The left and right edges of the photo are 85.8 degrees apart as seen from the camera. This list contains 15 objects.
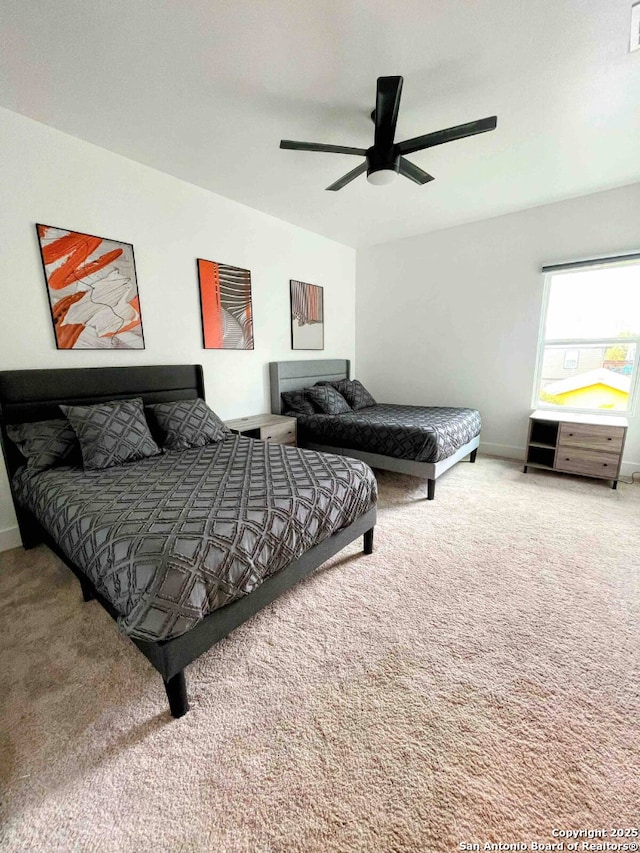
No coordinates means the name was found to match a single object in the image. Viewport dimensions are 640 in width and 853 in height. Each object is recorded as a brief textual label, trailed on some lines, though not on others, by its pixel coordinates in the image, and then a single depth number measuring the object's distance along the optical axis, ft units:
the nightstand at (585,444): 10.53
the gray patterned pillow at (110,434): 7.18
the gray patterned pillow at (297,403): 12.95
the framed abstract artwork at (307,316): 13.83
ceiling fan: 5.85
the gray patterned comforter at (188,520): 3.84
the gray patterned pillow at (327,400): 12.79
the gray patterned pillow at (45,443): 7.14
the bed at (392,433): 9.98
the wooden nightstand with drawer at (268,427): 10.95
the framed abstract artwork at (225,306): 10.78
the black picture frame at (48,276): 7.63
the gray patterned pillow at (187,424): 8.57
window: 11.34
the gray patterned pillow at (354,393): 14.29
